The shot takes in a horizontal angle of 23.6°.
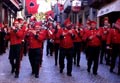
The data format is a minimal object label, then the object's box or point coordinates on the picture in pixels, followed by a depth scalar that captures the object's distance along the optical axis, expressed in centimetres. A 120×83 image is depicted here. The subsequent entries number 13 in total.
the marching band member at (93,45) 1015
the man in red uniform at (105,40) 1165
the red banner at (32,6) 3560
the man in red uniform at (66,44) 1000
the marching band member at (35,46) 959
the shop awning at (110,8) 1563
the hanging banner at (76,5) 2677
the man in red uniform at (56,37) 1115
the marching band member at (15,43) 946
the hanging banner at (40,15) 6047
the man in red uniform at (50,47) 1630
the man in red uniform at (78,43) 1204
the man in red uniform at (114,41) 1048
